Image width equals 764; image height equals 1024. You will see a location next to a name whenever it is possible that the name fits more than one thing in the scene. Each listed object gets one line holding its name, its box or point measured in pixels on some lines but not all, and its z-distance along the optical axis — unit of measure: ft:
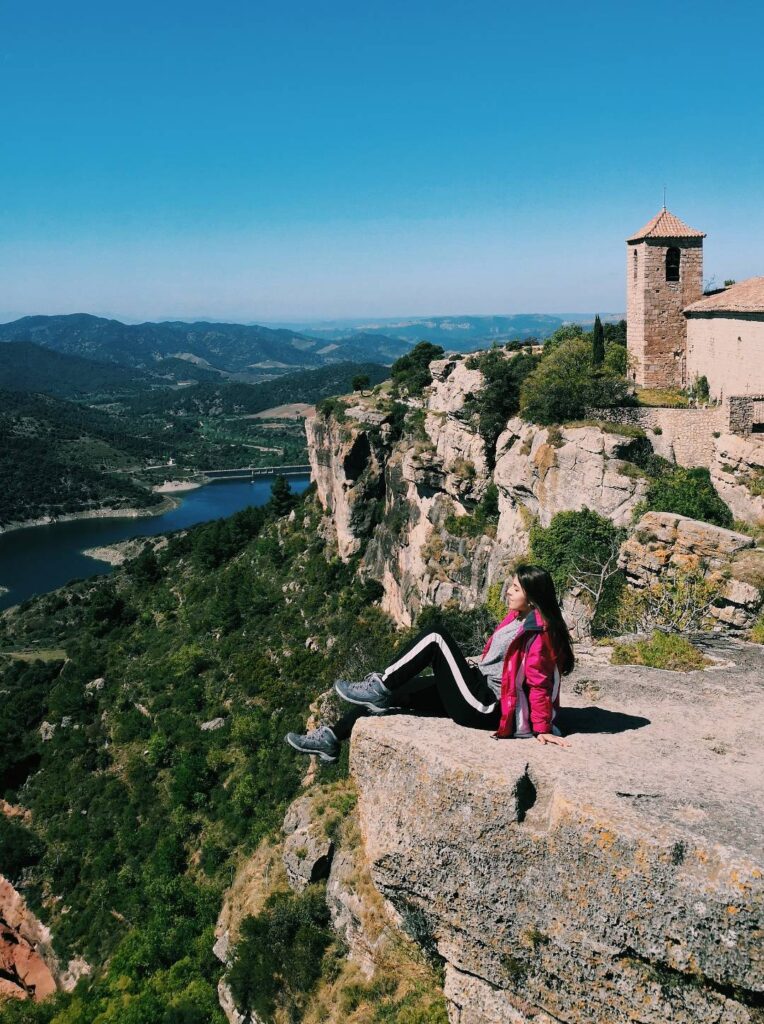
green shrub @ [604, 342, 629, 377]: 101.71
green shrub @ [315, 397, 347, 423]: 169.06
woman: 22.91
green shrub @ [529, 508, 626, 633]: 75.10
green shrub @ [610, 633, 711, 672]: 29.91
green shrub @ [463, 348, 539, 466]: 110.22
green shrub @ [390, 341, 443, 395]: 168.55
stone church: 89.81
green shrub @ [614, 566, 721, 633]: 43.19
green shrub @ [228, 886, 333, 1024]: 42.91
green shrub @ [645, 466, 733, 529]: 73.36
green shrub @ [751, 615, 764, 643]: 36.45
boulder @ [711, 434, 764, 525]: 73.67
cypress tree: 106.56
